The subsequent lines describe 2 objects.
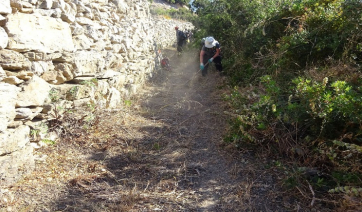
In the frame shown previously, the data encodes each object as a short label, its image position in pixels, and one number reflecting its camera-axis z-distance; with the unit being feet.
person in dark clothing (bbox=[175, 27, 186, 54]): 40.04
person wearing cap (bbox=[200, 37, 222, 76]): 24.40
